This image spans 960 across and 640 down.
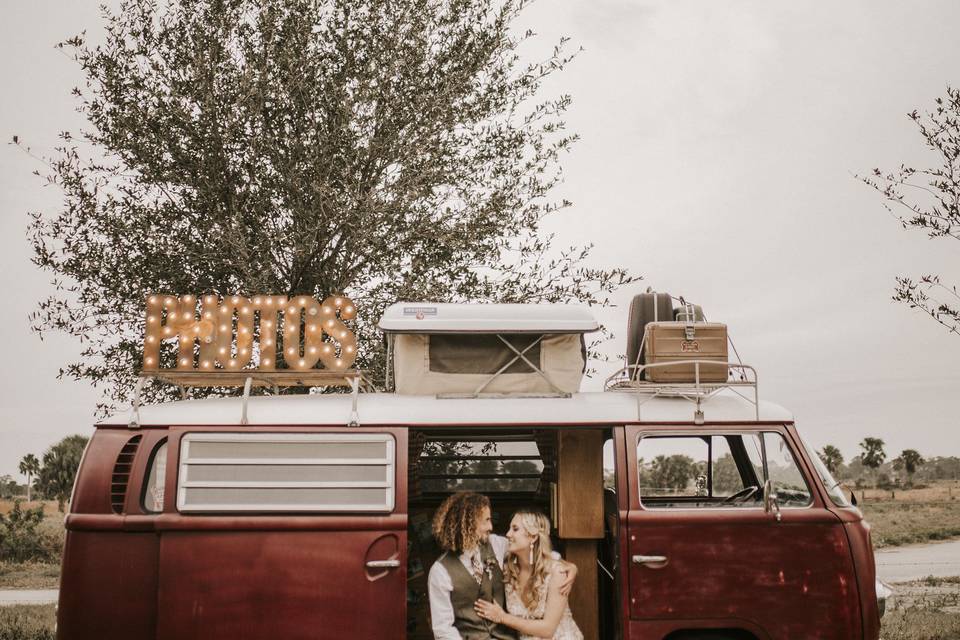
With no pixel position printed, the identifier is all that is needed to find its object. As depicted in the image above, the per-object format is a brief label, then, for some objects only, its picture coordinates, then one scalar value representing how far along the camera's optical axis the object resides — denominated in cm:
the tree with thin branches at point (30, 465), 2338
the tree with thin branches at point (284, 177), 969
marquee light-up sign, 616
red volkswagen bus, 513
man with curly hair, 498
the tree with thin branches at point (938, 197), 991
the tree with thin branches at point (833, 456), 2819
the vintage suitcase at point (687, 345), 576
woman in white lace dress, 502
